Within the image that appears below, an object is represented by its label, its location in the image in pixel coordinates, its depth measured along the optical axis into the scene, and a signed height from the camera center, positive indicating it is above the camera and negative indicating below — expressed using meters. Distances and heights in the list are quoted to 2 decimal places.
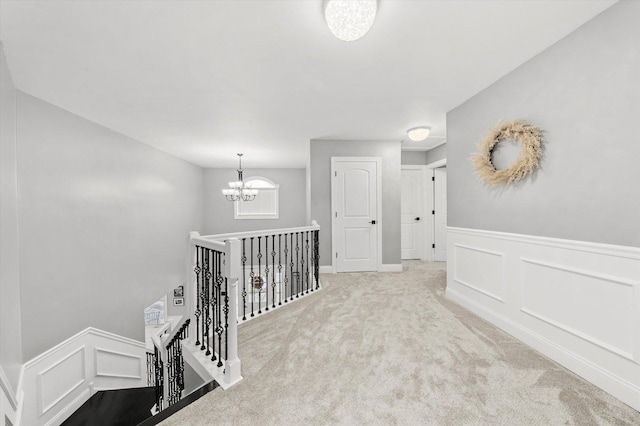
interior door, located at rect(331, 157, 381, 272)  4.82 -0.05
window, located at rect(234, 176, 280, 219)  8.21 +0.26
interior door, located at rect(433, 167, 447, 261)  5.98 +0.00
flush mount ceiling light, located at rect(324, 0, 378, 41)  1.51 +1.19
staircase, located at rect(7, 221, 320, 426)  1.88 -1.74
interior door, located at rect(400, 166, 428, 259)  6.14 -0.05
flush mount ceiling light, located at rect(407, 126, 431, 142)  4.04 +1.24
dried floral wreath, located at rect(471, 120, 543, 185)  2.13 +0.52
